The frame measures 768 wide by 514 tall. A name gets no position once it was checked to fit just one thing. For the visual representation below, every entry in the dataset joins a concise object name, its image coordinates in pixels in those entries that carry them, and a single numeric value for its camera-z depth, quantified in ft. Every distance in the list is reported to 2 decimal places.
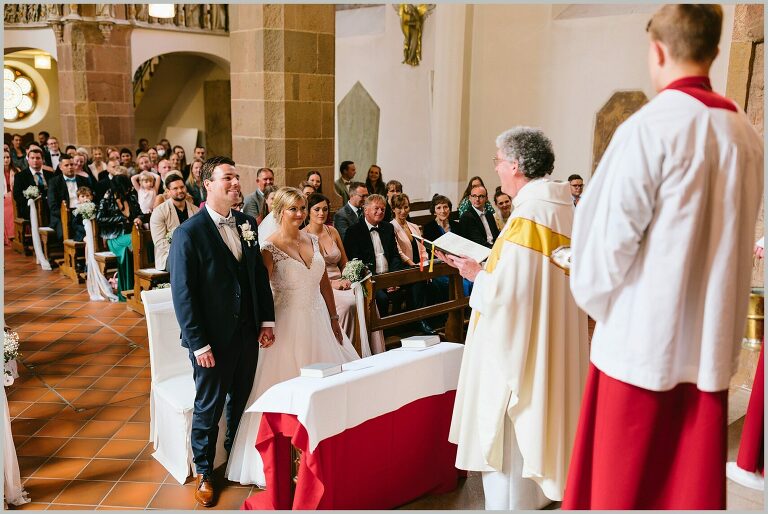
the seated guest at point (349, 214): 23.13
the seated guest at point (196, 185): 31.07
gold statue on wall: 38.58
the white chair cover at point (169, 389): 13.17
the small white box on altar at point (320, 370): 10.81
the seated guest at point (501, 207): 26.20
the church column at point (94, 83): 45.32
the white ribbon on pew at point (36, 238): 31.63
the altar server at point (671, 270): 6.16
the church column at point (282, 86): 24.82
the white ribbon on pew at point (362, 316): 16.58
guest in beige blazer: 23.25
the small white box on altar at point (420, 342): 12.23
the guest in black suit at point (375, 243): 20.84
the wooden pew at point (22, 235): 34.55
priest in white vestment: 9.64
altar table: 10.38
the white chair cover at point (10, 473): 12.16
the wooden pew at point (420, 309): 16.72
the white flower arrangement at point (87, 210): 26.55
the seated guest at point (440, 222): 23.48
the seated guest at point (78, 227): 29.43
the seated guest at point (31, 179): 33.40
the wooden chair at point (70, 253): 29.35
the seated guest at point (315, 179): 25.24
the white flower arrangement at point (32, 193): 31.76
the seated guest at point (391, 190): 26.27
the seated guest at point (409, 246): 21.24
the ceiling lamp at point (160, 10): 40.94
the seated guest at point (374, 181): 31.60
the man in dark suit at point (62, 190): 31.42
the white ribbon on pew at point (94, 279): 26.63
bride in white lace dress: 13.83
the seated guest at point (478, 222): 23.84
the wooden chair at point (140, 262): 24.39
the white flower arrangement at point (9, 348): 12.54
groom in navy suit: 12.03
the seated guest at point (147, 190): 29.50
